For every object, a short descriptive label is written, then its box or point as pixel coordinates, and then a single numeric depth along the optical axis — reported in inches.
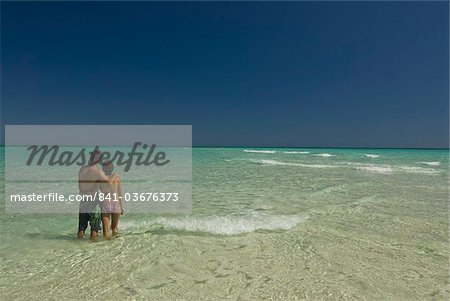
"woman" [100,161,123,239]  260.5
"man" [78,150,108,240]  260.7
